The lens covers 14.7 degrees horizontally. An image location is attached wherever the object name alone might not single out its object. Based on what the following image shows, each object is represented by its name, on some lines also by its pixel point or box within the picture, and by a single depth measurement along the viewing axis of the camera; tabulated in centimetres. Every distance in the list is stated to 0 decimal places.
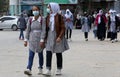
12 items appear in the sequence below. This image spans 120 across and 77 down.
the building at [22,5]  5912
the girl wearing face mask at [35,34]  1097
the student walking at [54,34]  1081
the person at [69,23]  2481
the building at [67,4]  5728
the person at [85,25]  2576
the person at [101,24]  2581
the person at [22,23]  2838
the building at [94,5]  5831
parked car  4553
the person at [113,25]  2422
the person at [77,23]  4774
